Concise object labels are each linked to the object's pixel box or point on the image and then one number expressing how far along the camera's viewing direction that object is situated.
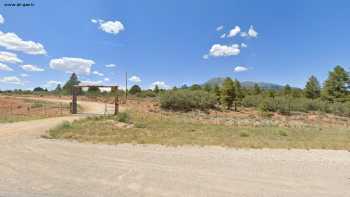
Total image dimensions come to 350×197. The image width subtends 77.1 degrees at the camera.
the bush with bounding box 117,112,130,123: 14.10
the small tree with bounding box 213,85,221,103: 35.06
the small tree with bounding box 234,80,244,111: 33.97
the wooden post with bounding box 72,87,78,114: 19.58
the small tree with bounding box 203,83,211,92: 45.76
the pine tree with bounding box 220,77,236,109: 32.78
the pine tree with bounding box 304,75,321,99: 47.75
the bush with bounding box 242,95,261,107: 37.62
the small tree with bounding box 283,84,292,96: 50.69
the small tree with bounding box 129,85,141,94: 60.22
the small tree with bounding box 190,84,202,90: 48.16
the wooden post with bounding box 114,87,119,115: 18.66
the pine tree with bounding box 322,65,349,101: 41.22
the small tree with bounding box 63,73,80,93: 76.79
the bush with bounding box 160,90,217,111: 28.27
